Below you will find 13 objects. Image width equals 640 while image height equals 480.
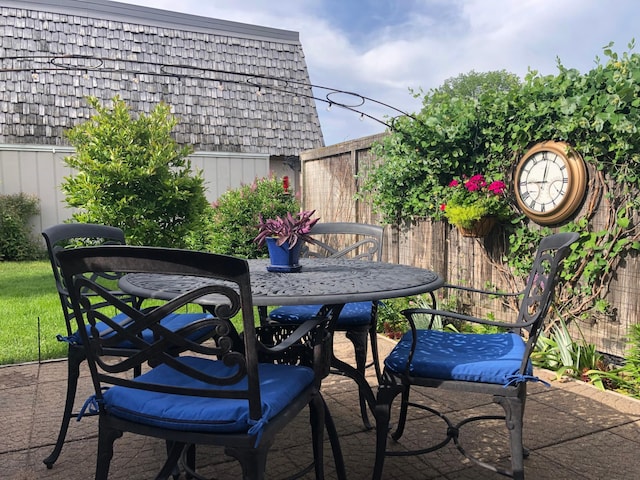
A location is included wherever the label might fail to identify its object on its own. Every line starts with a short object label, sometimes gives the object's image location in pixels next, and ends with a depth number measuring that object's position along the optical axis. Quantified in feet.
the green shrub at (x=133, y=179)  15.64
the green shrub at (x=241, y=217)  20.35
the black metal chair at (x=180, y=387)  3.84
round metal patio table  4.99
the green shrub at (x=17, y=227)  27.04
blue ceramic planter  7.06
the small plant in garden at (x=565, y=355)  9.80
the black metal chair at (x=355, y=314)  7.82
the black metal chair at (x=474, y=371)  5.28
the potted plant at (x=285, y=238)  6.87
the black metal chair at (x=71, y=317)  6.54
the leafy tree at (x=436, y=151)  11.84
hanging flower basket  11.60
